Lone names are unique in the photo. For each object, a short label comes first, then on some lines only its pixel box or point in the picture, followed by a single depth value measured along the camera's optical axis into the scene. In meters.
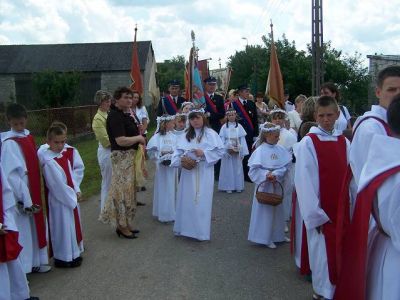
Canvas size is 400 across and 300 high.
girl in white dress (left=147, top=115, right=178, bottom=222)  8.06
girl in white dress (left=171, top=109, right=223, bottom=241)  6.84
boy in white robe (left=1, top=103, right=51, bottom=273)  5.05
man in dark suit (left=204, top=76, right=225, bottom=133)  11.79
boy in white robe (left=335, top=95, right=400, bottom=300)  2.50
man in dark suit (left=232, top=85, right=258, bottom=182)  11.97
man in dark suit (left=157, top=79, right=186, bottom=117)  11.03
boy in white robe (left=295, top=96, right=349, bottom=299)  4.50
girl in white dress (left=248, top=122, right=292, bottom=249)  6.40
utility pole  16.47
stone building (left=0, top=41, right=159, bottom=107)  44.25
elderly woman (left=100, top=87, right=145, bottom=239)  6.62
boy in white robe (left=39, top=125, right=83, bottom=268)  5.69
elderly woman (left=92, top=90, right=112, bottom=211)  7.87
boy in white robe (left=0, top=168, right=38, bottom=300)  4.27
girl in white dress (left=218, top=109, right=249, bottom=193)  10.41
